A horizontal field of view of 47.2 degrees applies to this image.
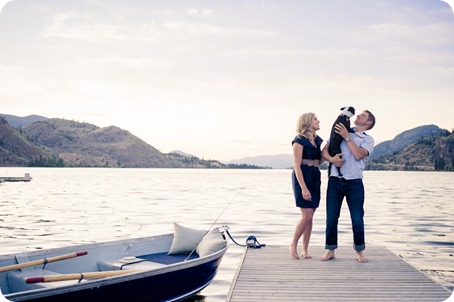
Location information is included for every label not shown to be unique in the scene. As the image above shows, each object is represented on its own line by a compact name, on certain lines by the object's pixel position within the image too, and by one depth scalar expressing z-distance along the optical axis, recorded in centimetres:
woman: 807
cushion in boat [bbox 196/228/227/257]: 910
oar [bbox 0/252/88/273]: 708
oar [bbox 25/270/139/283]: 609
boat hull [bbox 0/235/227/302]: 611
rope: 1051
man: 803
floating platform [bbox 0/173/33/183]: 6681
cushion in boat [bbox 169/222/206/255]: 972
